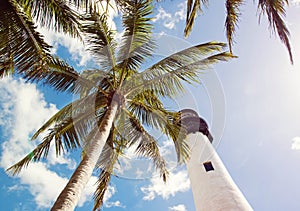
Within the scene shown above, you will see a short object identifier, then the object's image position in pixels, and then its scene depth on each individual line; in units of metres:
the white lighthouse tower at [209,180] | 7.70
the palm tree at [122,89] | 6.25
